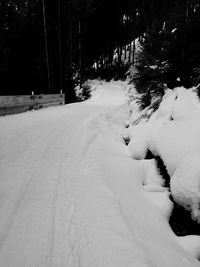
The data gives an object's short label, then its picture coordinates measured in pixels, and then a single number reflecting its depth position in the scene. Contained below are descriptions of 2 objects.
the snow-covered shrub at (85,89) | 28.94
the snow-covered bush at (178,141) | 3.04
